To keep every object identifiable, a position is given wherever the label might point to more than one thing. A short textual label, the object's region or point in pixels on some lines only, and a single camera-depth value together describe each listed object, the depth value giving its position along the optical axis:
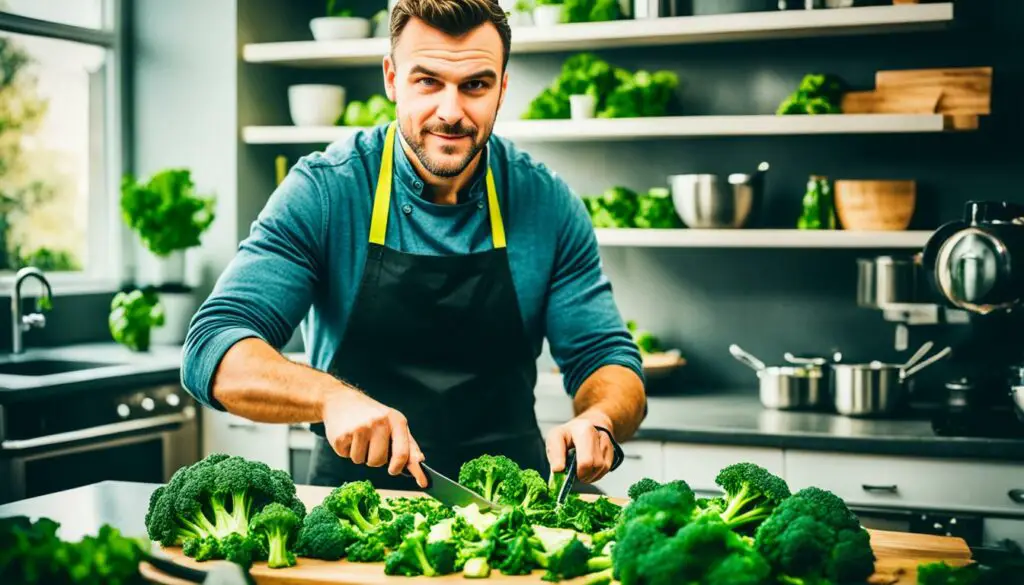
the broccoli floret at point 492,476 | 1.87
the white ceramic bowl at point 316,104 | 4.24
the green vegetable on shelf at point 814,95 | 3.64
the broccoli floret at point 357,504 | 1.74
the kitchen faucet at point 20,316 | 3.82
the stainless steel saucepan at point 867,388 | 3.43
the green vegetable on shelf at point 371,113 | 4.09
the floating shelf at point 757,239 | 3.50
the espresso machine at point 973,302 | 2.93
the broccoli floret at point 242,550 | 1.60
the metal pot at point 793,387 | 3.56
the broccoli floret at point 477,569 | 1.54
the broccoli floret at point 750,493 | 1.69
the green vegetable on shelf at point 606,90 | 3.78
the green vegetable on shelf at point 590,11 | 3.79
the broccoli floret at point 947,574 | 1.40
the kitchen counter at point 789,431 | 3.08
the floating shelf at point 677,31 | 3.47
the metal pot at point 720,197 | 3.66
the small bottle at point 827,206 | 3.65
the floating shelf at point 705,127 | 3.47
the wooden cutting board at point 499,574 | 1.54
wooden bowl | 3.56
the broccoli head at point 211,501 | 1.69
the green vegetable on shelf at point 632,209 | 3.78
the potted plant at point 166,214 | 4.18
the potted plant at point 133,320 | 4.12
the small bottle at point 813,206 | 3.64
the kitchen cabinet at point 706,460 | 3.22
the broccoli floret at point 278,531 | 1.60
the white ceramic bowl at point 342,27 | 4.16
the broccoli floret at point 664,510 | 1.45
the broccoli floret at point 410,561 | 1.55
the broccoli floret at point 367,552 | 1.61
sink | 3.88
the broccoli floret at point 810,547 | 1.45
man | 2.19
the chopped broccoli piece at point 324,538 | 1.62
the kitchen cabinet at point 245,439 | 3.83
